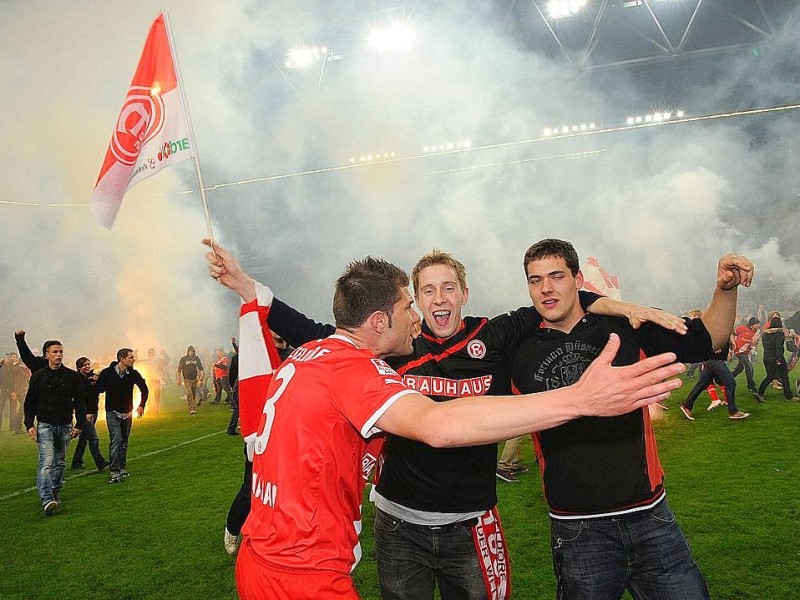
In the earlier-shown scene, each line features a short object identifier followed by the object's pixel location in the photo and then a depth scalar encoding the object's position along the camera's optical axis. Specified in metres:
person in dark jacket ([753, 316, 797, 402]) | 12.01
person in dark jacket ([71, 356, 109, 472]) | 9.59
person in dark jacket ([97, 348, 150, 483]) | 8.87
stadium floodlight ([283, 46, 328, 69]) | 25.11
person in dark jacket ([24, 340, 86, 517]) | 7.42
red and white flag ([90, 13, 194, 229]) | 4.02
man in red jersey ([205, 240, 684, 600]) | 1.52
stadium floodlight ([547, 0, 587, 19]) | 22.17
